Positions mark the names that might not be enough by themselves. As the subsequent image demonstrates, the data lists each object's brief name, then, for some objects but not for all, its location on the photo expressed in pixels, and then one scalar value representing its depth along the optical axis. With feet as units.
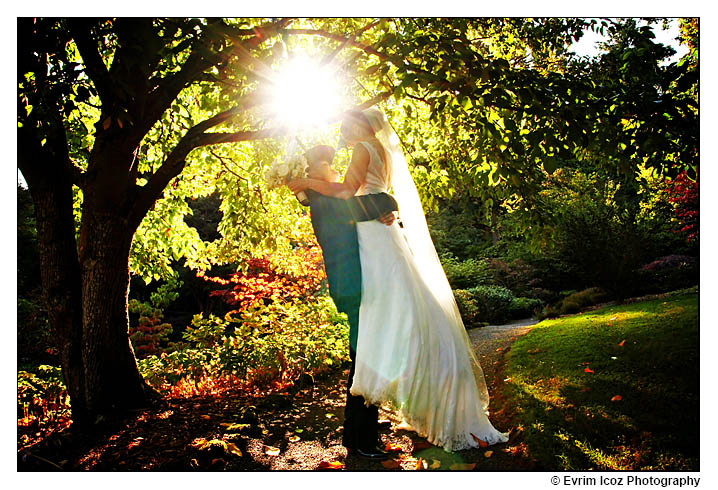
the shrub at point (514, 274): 42.06
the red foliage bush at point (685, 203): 22.17
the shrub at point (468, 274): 41.86
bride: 8.31
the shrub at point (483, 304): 33.50
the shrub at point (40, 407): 12.91
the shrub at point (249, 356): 16.97
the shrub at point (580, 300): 32.91
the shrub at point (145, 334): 27.29
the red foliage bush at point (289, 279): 24.36
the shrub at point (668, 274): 30.71
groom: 8.68
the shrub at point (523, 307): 37.19
